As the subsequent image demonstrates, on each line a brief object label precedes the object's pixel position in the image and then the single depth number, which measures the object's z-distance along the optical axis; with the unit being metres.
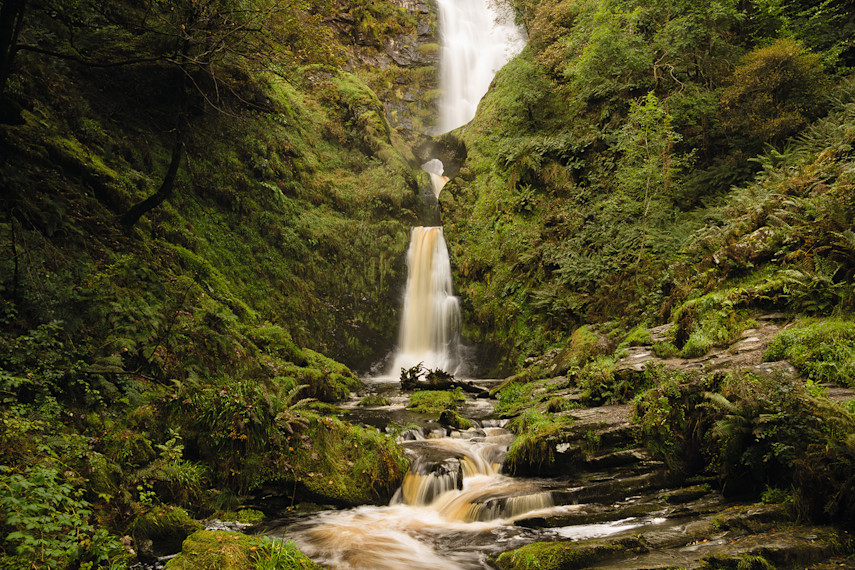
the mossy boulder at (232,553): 3.26
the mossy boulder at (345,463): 5.96
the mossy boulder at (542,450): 6.20
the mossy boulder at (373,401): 11.41
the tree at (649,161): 12.06
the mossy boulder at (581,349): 9.60
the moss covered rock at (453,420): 9.09
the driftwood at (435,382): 13.12
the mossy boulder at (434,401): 10.87
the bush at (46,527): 2.76
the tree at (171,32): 6.65
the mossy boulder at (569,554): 3.80
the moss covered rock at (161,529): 4.09
